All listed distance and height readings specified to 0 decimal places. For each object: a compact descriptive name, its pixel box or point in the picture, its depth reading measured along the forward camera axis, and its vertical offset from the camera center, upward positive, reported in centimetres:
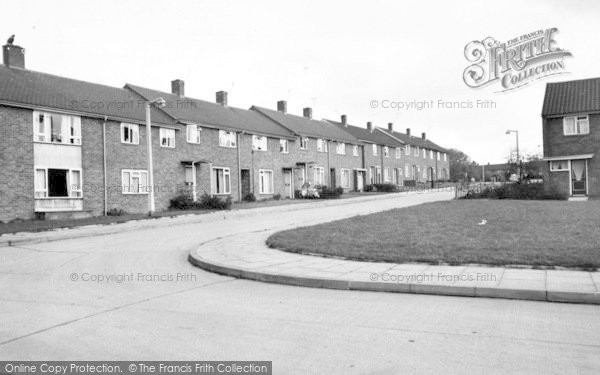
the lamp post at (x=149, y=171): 2300 +106
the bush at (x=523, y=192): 2795 -53
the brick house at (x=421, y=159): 6488 +403
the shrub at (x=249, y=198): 3494 -52
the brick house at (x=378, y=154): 5456 +400
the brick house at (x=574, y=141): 3056 +268
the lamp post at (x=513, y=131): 3812 +418
